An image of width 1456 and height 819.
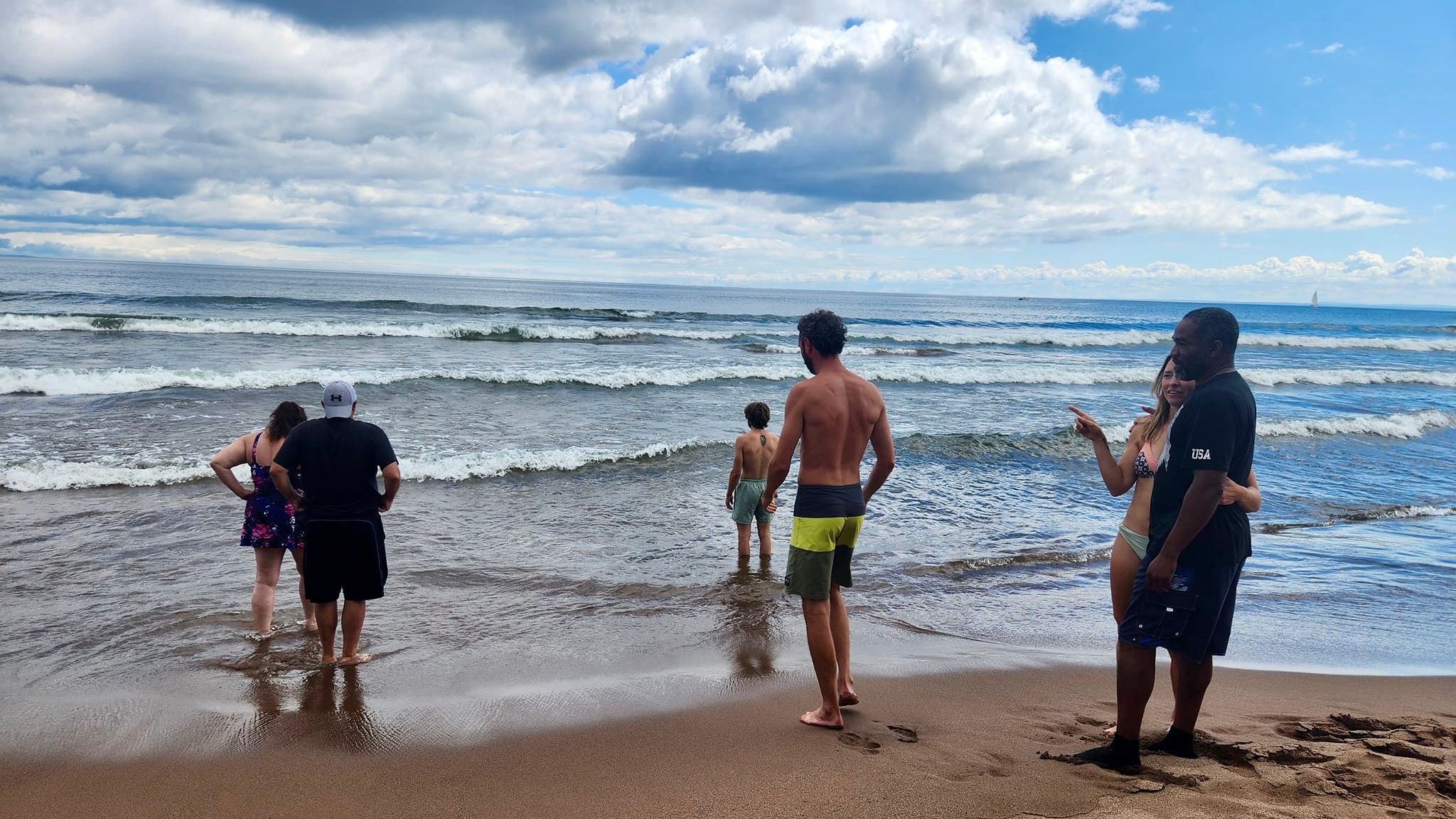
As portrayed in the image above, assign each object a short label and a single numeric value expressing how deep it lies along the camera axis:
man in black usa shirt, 3.20
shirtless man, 4.05
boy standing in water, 7.54
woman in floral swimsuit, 5.33
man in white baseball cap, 4.72
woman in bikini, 3.84
